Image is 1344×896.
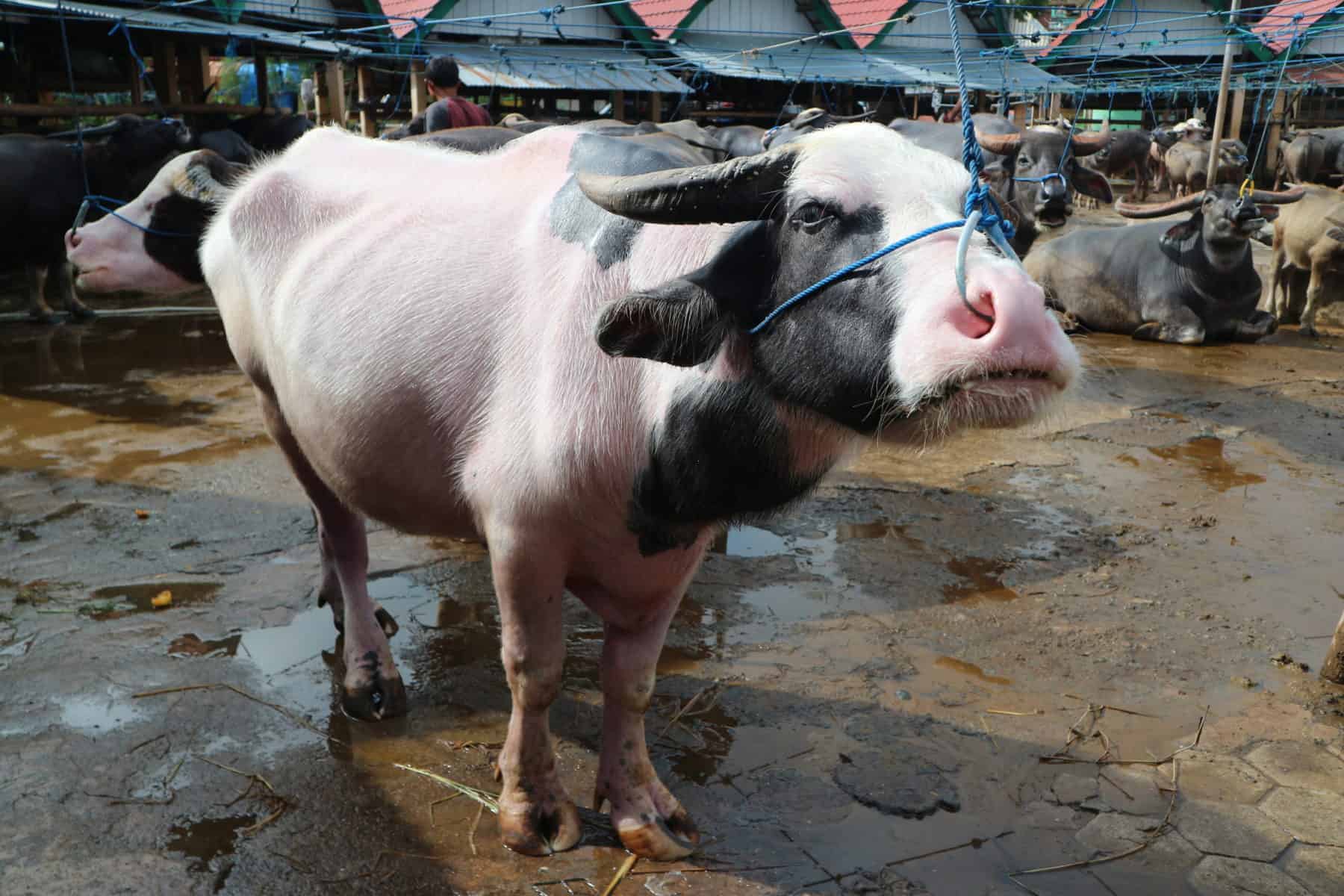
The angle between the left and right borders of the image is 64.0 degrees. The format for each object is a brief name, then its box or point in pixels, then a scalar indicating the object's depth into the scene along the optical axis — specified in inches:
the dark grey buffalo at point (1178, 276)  337.1
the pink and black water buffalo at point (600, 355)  72.1
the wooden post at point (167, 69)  418.3
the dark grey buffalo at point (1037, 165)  313.1
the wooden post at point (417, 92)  415.0
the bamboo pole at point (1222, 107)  351.4
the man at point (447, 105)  241.6
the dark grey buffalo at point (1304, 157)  691.4
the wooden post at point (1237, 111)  643.5
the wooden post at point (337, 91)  438.0
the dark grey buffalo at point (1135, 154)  785.6
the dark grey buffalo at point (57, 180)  294.7
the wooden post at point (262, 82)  457.1
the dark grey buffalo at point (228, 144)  381.7
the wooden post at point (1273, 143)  742.5
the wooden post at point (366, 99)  494.3
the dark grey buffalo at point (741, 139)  368.5
